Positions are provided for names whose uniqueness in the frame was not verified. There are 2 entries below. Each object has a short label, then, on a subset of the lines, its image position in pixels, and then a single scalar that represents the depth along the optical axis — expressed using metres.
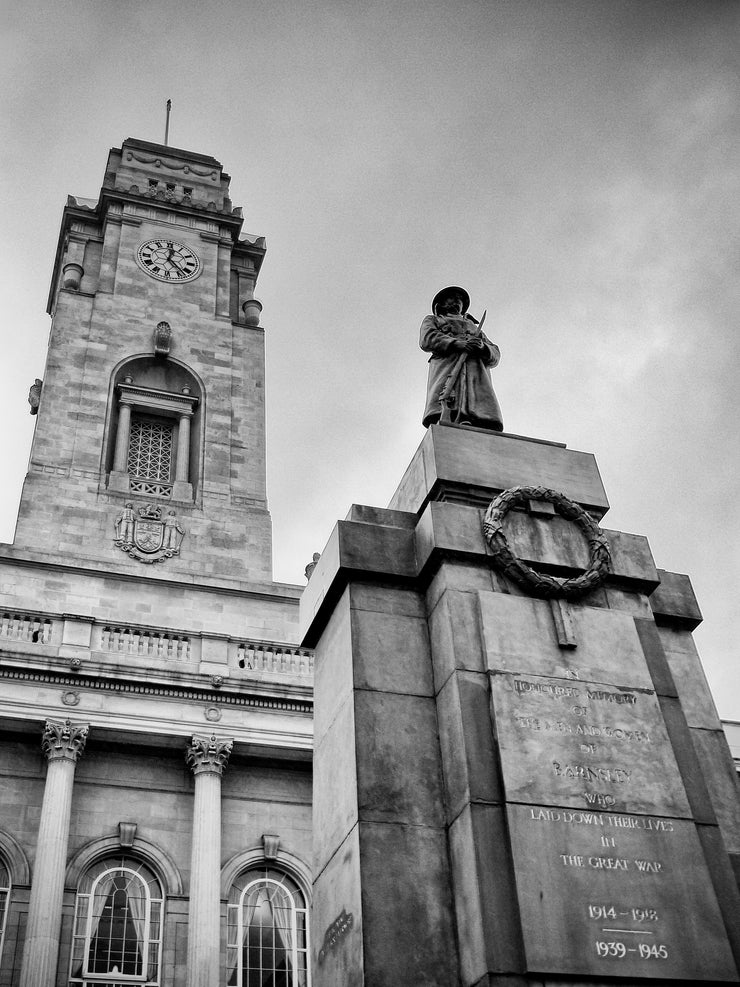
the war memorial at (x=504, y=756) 7.21
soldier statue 11.01
